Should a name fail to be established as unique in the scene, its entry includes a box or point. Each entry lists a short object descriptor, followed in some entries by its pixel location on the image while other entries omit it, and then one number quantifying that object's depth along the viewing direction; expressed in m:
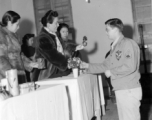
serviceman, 1.76
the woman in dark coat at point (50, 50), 2.50
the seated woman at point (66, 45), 2.90
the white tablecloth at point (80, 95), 2.08
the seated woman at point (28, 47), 3.89
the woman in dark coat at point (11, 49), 2.12
